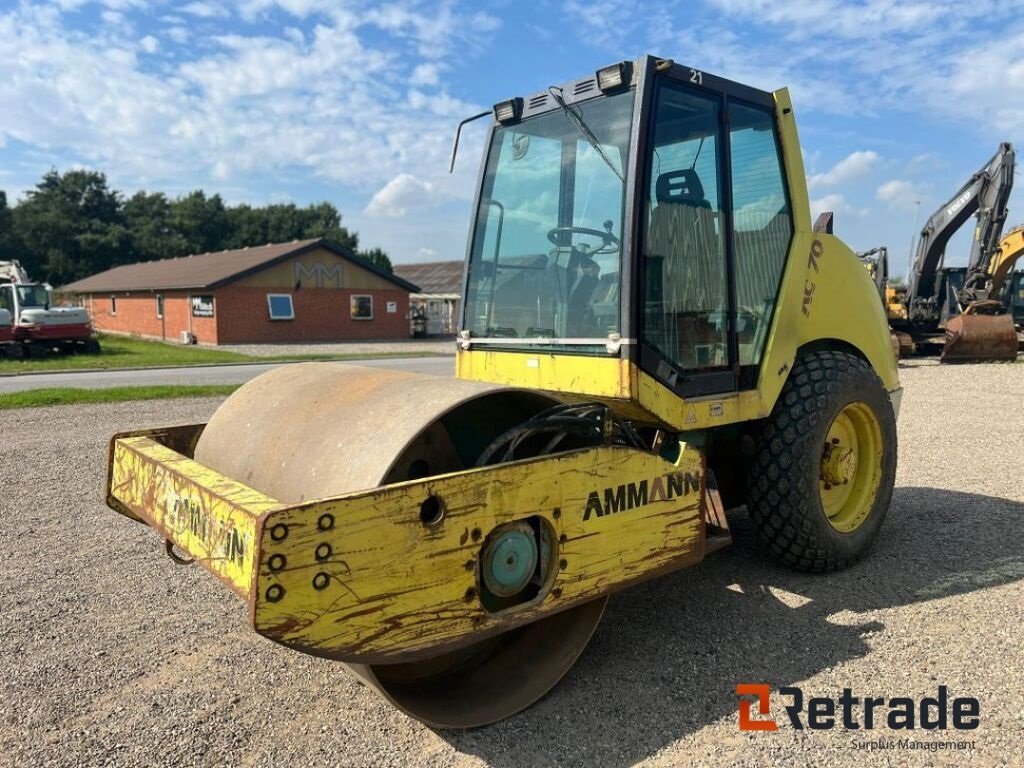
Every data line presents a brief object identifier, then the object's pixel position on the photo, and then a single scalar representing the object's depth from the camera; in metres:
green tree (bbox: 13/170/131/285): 52.56
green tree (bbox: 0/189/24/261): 51.19
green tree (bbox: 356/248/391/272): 55.59
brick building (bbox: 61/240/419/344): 27.95
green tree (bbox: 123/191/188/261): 55.88
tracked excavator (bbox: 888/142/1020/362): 17.34
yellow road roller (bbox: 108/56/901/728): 2.57
